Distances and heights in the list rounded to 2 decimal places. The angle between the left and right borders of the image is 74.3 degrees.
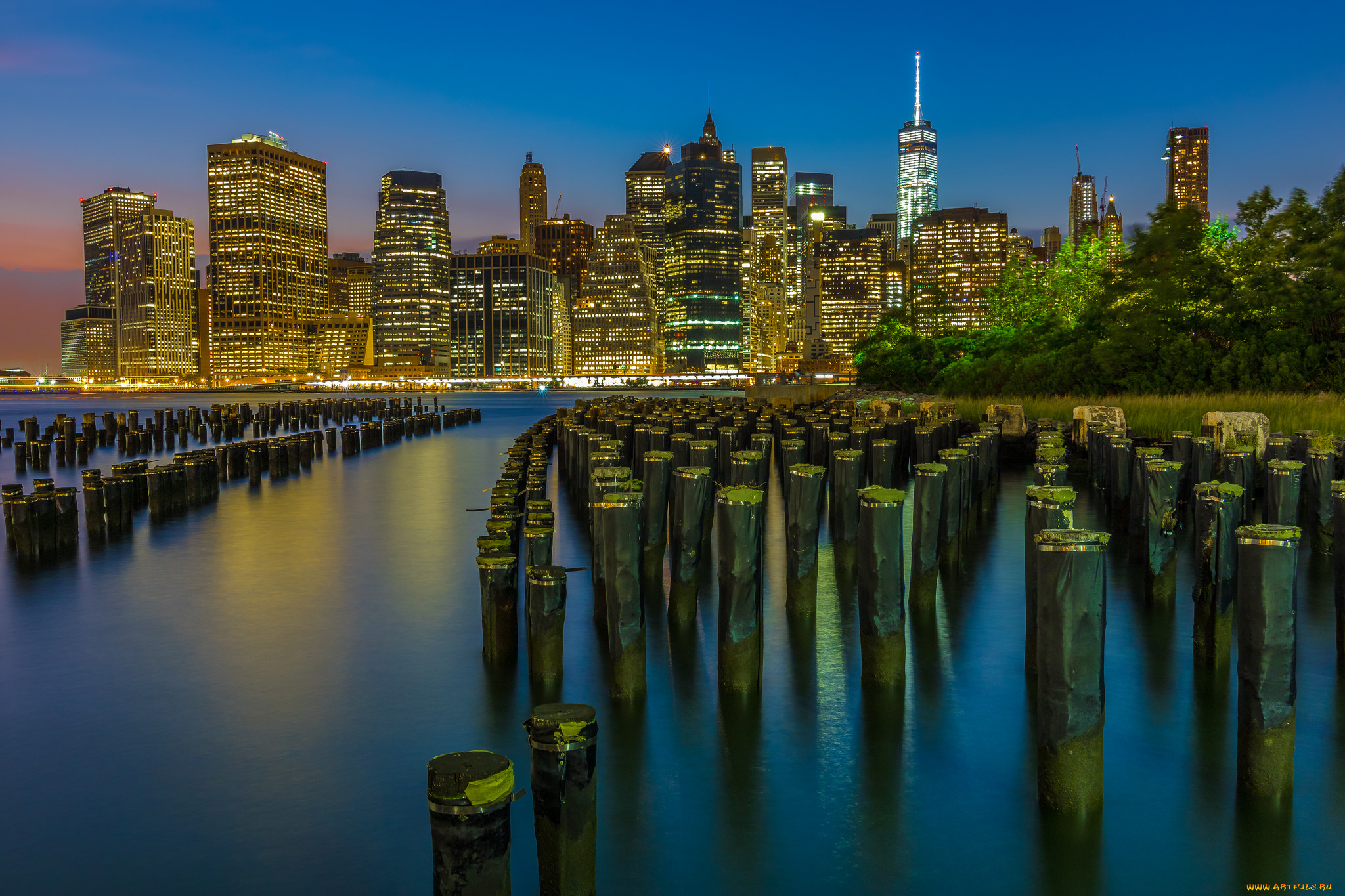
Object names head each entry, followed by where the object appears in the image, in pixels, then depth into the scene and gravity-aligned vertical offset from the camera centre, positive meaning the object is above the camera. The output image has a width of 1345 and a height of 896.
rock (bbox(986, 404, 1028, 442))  23.53 -0.68
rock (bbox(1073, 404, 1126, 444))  20.77 -0.57
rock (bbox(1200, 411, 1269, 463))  15.68 -0.60
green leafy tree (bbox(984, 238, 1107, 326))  52.31 +7.11
